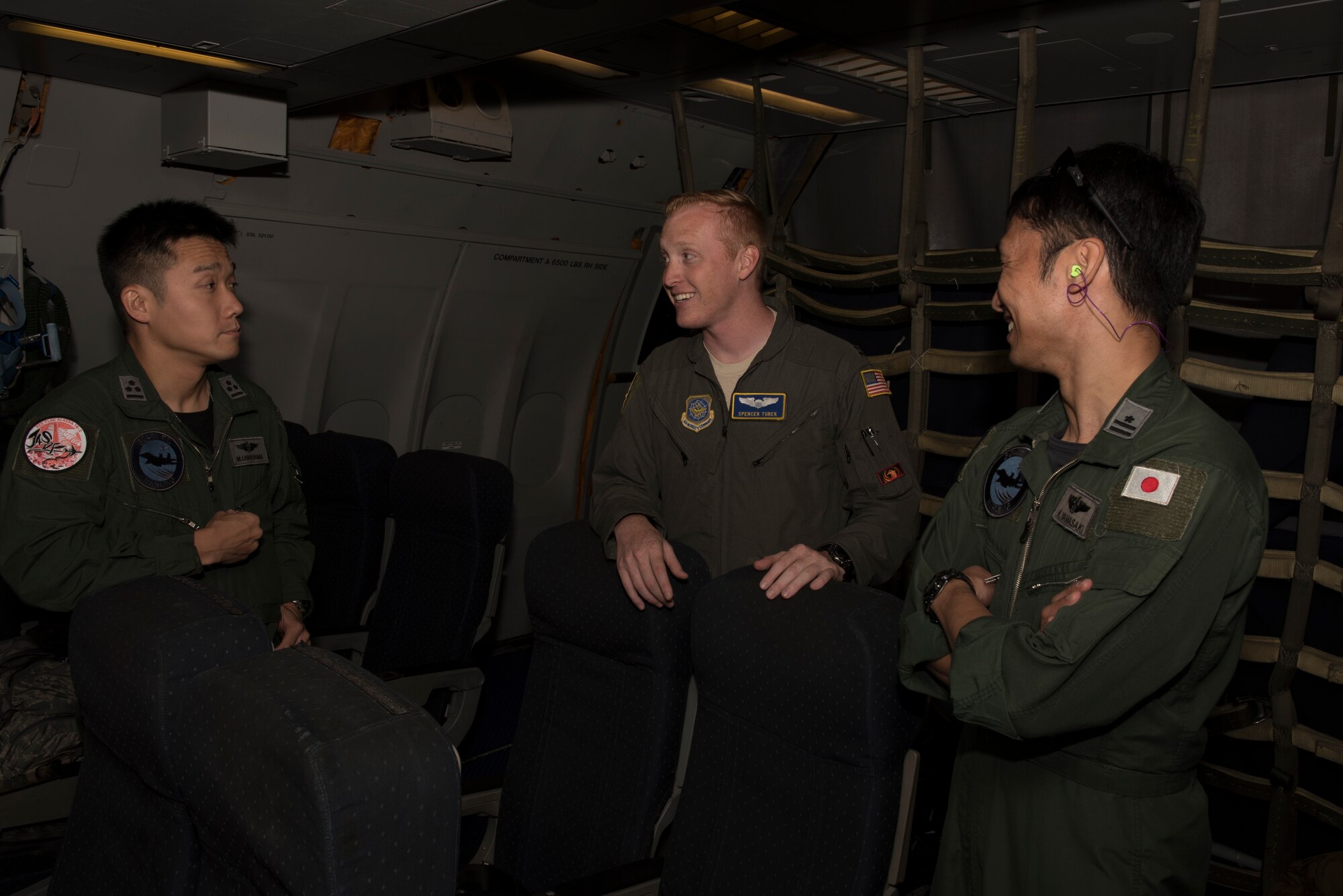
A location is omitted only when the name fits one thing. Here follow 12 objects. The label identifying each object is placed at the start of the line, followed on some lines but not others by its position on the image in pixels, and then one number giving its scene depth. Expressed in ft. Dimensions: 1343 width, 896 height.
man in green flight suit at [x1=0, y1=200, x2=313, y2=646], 8.60
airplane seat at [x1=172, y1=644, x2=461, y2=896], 4.19
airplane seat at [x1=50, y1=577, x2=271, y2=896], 5.47
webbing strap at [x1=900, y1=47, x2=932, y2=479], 12.76
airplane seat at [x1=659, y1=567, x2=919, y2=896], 6.28
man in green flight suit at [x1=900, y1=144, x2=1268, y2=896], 4.93
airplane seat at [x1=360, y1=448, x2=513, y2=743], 11.48
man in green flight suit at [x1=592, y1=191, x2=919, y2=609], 8.96
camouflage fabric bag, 9.02
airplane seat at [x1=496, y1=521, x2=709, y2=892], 7.95
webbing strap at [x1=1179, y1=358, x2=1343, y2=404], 10.19
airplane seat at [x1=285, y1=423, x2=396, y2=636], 13.51
